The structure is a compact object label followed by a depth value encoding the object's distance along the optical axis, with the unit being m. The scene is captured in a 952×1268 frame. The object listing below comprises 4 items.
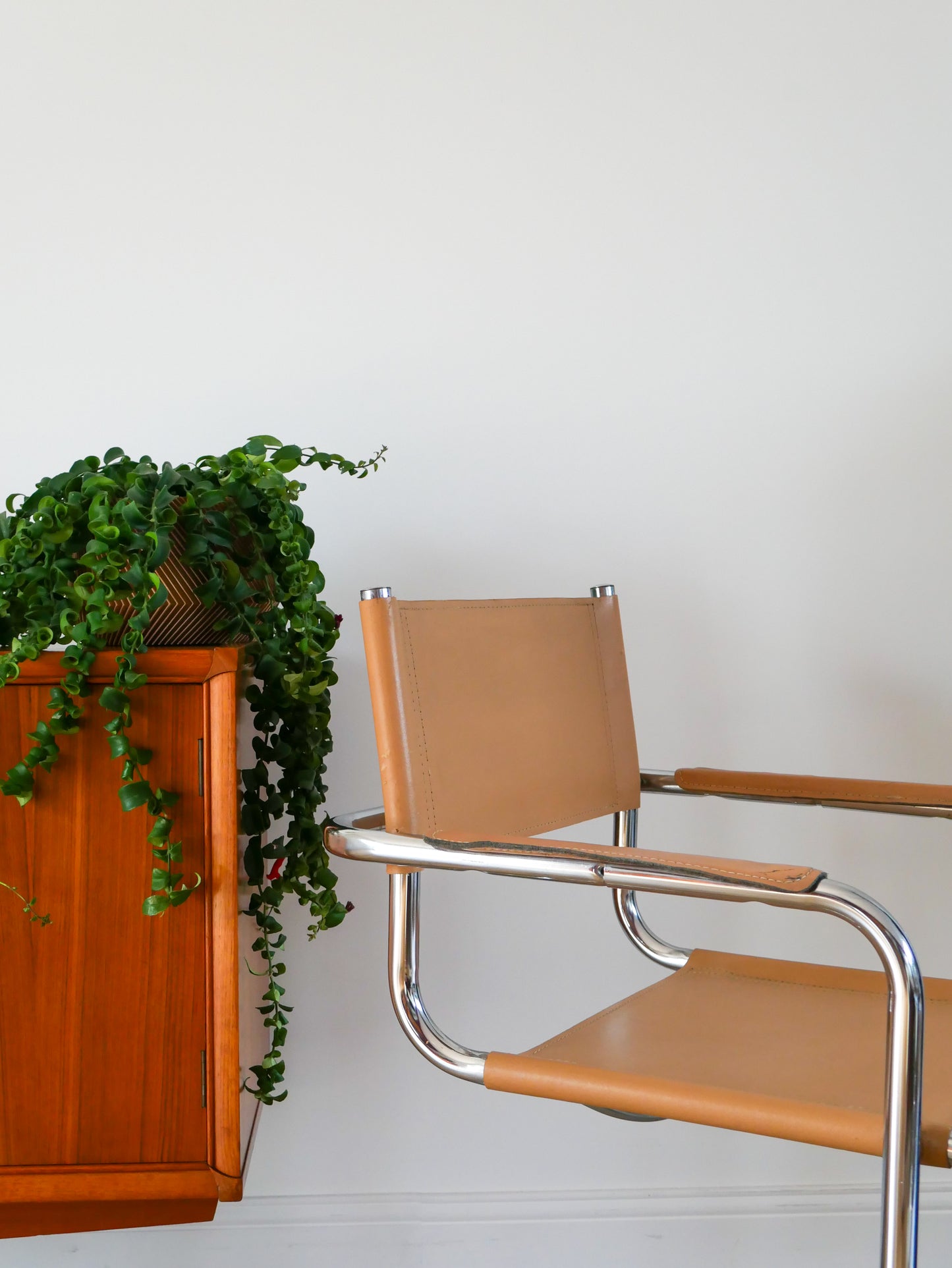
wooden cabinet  1.04
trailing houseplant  1.01
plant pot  1.09
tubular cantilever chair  0.74
